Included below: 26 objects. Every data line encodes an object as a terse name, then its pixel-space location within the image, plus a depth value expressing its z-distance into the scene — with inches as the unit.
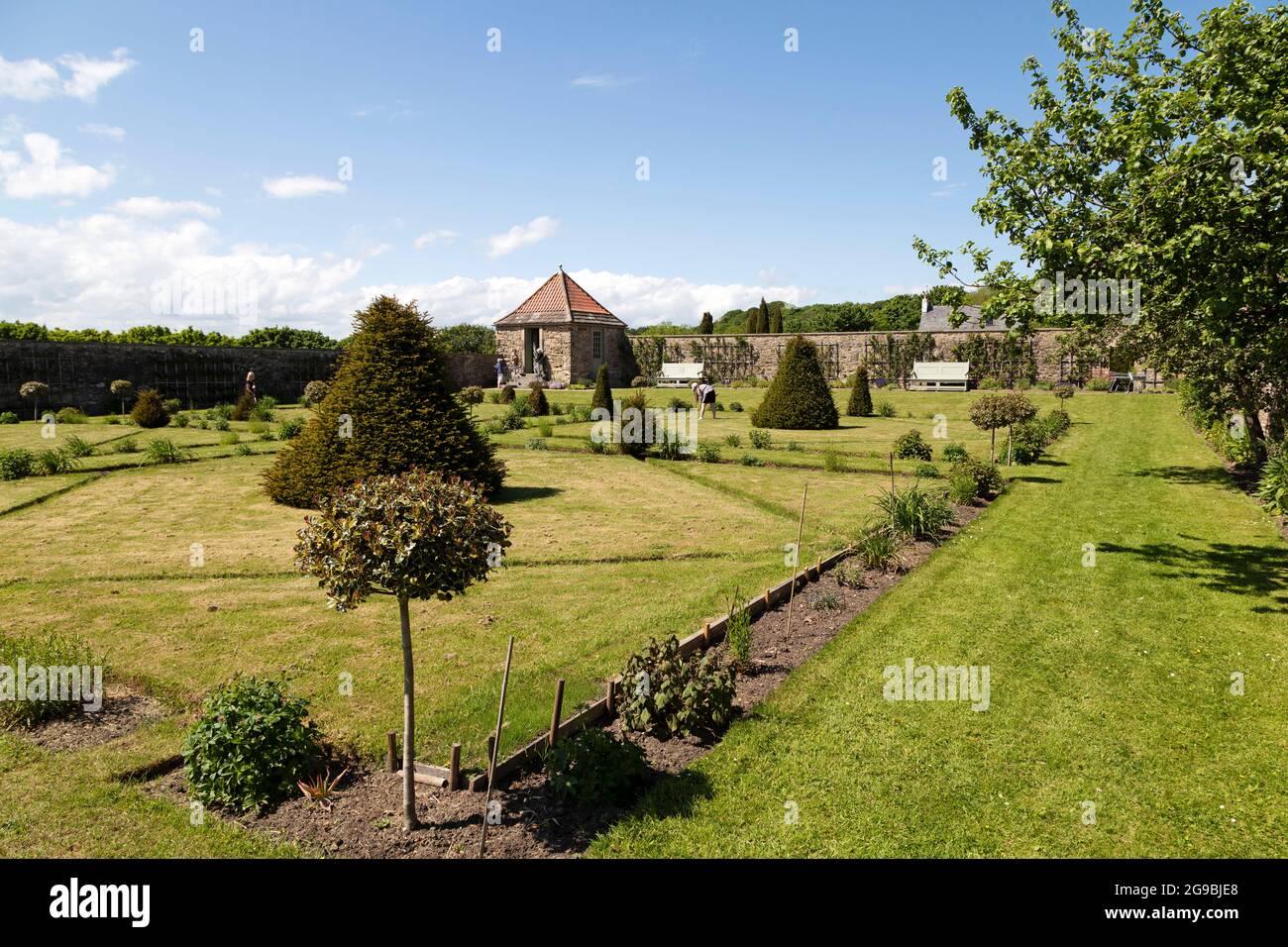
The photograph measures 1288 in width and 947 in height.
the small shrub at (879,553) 406.9
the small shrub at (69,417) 1005.2
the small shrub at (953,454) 750.5
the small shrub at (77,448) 732.0
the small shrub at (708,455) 807.7
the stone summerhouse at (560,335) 1691.7
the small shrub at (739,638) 274.7
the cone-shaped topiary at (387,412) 486.3
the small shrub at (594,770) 191.2
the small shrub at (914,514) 466.6
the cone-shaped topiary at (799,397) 1031.0
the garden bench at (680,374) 1780.3
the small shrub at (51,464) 660.1
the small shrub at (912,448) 772.6
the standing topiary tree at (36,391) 1021.2
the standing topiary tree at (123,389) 1106.7
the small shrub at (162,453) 737.0
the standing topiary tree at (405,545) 174.2
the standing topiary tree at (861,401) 1211.9
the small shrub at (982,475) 592.1
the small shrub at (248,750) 186.7
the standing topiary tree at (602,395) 1136.8
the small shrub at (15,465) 637.9
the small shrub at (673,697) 228.2
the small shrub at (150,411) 994.7
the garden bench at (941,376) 1567.4
